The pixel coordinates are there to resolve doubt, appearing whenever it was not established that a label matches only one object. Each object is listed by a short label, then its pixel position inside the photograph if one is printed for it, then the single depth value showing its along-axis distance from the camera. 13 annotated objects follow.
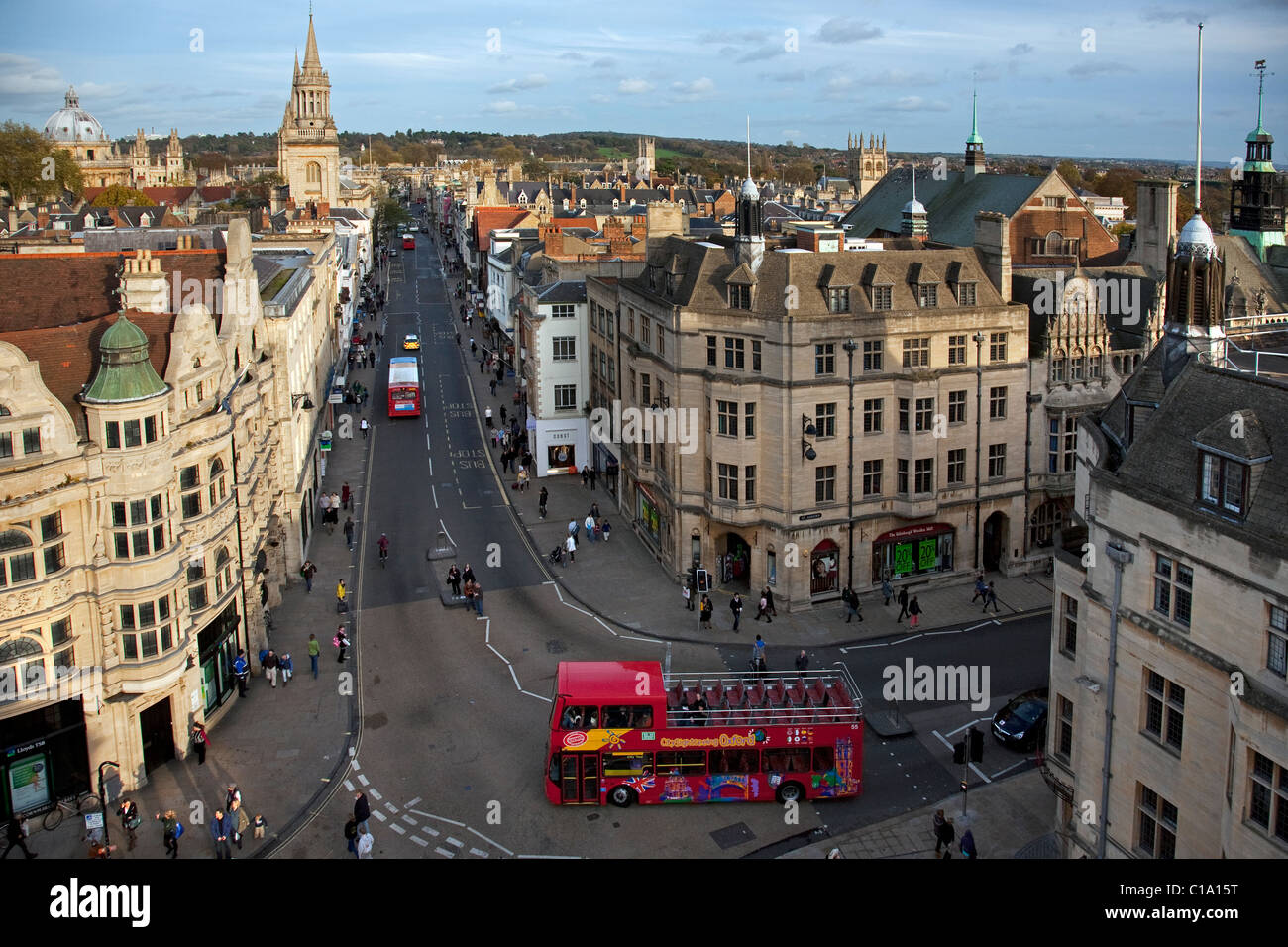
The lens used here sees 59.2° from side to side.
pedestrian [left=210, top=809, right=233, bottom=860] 29.20
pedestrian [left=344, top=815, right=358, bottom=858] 28.86
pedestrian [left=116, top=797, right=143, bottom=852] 30.28
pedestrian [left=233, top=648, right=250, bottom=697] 39.03
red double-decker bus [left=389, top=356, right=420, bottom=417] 81.25
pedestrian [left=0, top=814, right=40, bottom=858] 29.19
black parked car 34.75
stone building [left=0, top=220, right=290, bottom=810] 30.20
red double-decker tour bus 30.70
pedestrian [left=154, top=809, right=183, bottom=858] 28.88
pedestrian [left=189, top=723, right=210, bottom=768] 34.41
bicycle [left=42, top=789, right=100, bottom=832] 31.33
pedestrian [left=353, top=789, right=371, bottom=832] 29.75
